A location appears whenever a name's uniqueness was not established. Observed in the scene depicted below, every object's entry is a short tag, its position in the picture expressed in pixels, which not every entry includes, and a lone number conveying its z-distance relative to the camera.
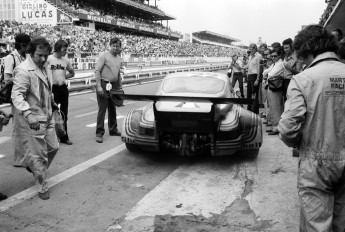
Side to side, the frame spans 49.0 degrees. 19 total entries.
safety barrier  15.60
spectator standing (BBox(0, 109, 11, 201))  3.98
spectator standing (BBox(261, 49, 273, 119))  8.43
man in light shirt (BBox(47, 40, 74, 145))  6.53
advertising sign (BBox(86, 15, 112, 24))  44.88
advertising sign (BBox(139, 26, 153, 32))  58.89
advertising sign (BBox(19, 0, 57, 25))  42.75
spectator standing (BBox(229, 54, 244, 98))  13.30
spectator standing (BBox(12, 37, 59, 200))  4.12
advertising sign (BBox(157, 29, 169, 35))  65.69
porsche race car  4.93
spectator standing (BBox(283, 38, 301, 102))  7.12
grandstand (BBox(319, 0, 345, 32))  17.82
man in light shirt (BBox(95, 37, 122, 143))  6.90
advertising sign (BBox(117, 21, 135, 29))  52.37
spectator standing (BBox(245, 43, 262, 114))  9.65
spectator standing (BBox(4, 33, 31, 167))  5.22
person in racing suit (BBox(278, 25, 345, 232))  2.35
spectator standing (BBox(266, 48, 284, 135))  7.39
